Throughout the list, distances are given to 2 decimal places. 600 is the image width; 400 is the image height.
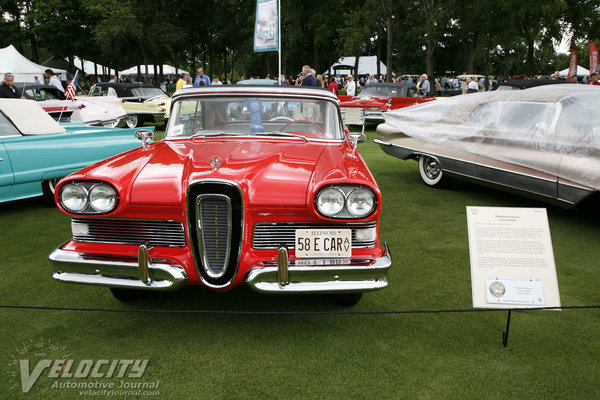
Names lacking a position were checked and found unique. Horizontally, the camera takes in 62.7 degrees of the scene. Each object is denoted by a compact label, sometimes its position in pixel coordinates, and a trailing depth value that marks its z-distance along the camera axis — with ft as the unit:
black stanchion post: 10.21
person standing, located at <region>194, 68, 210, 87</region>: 48.37
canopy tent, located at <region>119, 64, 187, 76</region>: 202.28
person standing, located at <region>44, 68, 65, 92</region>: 53.10
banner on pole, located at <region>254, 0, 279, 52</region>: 45.65
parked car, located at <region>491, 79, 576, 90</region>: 48.12
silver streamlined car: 17.11
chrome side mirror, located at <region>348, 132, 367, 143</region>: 14.55
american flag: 40.93
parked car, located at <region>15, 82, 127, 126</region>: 40.16
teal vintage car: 19.38
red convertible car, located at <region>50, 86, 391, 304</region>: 9.69
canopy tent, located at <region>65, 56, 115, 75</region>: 188.55
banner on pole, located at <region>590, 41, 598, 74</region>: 61.41
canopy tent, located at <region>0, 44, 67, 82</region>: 94.68
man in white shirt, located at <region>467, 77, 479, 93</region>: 78.12
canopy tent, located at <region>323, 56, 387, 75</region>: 161.58
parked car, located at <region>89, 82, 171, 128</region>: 51.80
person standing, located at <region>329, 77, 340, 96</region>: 56.85
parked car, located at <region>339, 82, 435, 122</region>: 47.88
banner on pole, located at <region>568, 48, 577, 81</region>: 64.44
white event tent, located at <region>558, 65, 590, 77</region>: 194.64
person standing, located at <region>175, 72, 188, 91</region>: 50.31
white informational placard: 9.71
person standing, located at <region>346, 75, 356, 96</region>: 58.38
